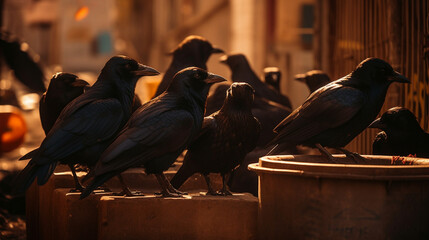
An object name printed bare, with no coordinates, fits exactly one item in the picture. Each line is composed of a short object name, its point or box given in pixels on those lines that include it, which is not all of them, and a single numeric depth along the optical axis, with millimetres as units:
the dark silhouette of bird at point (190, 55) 16734
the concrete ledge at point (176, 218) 11297
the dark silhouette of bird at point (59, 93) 13391
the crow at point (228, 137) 12297
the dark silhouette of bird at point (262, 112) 15645
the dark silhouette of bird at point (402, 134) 13164
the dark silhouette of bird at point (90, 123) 11547
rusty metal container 9898
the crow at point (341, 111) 11758
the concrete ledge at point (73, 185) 13514
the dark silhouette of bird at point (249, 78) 17953
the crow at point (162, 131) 11242
